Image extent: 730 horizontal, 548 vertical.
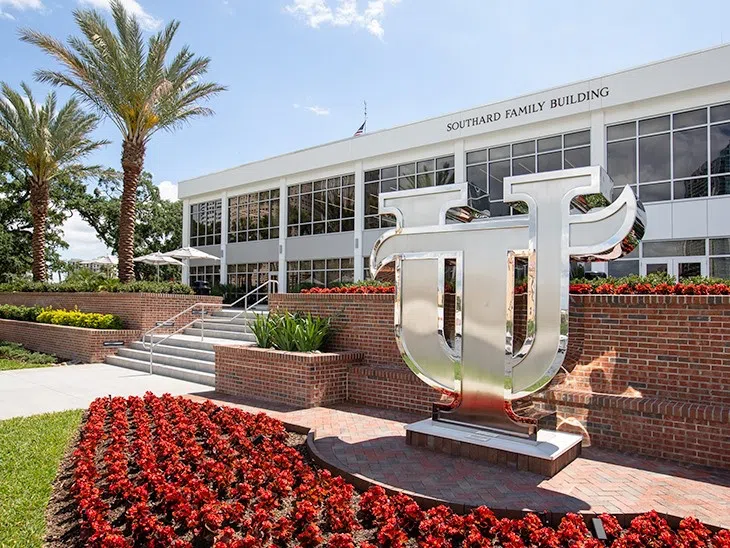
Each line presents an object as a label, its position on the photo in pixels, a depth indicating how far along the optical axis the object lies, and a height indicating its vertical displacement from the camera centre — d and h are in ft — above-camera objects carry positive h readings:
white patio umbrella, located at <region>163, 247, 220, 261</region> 71.68 +4.40
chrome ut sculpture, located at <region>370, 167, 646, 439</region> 17.28 +0.43
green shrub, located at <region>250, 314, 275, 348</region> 30.83 -2.71
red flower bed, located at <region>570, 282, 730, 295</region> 19.69 -0.04
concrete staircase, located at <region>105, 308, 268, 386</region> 39.09 -5.34
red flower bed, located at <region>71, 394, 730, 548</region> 12.18 -5.76
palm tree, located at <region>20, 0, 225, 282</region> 54.95 +21.84
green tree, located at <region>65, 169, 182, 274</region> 132.26 +17.88
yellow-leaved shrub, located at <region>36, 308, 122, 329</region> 51.24 -3.35
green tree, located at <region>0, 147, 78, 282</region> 112.27 +12.98
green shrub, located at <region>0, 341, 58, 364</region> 48.79 -6.62
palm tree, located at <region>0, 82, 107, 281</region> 77.05 +21.23
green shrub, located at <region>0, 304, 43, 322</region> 60.64 -3.19
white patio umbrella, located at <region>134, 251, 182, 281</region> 71.00 +3.57
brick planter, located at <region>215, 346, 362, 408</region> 26.86 -4.71
